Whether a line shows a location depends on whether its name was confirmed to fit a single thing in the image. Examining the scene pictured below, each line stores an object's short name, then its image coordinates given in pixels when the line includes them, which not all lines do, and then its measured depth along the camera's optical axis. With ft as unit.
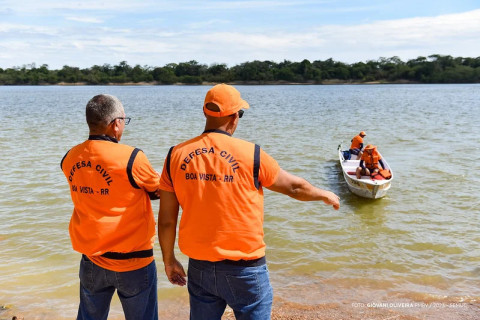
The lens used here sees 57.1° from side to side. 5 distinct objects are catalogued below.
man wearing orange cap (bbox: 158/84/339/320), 9.25
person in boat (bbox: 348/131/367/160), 53.42
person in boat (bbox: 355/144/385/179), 41.91
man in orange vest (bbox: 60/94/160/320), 10.58
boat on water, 38.88
